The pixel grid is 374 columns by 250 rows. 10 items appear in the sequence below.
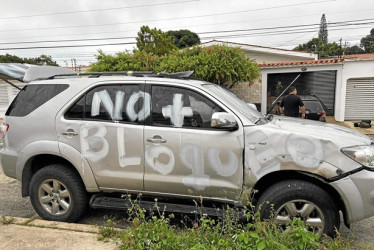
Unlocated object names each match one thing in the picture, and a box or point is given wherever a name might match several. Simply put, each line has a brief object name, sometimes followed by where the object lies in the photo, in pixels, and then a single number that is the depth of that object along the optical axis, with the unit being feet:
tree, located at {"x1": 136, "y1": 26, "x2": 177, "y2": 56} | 81.41
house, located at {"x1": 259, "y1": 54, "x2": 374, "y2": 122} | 50.29
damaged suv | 9.66
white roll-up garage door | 51.96
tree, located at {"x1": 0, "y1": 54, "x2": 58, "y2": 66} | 147.74
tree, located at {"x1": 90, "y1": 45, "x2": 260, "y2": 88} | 40.68
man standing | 26.37
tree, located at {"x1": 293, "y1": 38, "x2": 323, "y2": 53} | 189.37
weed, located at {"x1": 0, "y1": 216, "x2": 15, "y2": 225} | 11.03
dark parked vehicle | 33.19
